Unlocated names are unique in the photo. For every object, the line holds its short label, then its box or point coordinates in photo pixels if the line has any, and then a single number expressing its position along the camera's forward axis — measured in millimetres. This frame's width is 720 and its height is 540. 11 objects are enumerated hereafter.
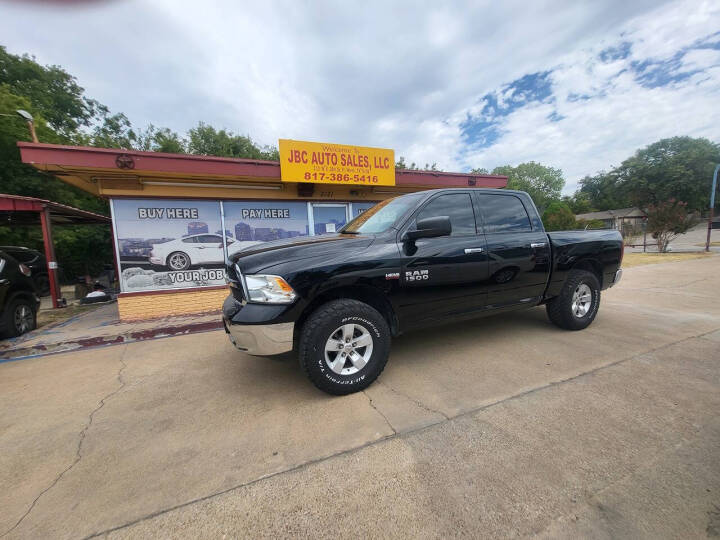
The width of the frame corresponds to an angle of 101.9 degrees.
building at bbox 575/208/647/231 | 44375
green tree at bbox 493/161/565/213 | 53062
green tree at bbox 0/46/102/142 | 17641
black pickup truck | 2430
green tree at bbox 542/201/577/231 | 19906
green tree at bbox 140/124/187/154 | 21156
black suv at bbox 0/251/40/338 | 4719
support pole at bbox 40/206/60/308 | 7465
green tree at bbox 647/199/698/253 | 14539
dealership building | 5559
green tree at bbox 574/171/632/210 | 44938
